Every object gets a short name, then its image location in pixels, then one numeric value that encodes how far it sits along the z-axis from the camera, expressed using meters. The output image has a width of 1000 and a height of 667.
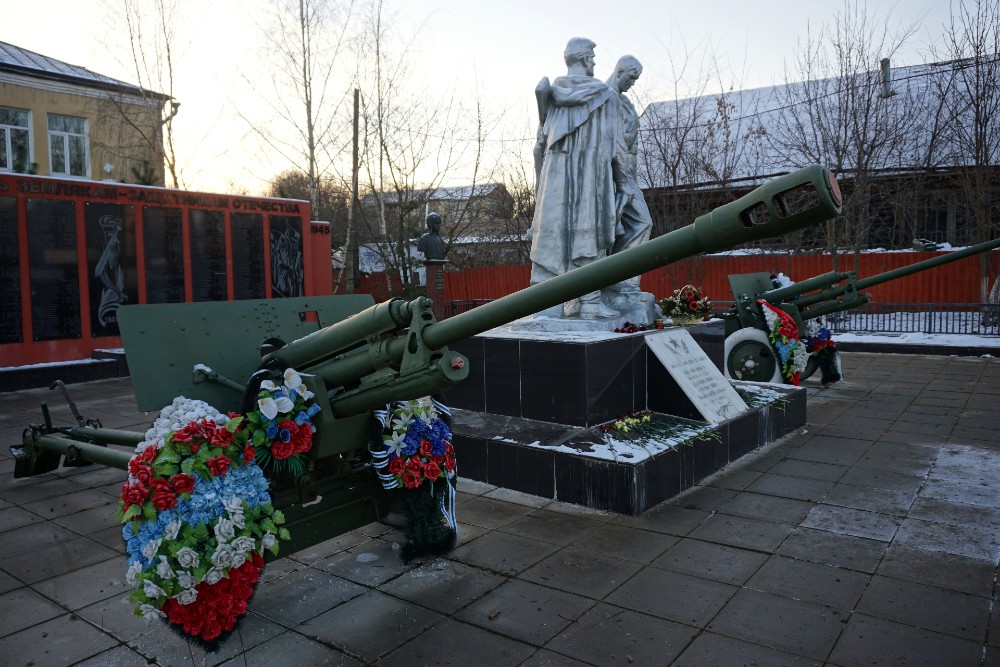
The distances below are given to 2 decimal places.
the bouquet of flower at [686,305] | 7.37
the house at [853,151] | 17.39
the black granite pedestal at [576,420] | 5.02
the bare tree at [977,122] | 16.05
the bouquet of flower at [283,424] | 3.28
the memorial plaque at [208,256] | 13.60
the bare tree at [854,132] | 17.05
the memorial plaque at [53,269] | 11.52
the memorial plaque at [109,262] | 12.22
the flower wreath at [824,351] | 9.67
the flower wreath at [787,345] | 8.34
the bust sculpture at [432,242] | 13.91
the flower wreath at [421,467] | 3.82
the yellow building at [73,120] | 20.16
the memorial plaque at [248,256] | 14.30
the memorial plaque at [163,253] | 12.94
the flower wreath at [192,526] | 2.95
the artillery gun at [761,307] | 8.76
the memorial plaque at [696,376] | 6.20
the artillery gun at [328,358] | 3.04
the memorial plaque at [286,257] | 14.95
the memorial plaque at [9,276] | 11.16
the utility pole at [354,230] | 18.38
